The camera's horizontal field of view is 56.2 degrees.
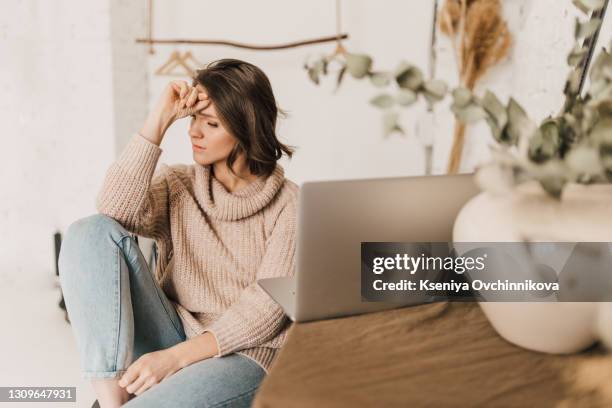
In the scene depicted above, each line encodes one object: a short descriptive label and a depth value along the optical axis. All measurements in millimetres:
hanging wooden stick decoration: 2342
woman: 1075
